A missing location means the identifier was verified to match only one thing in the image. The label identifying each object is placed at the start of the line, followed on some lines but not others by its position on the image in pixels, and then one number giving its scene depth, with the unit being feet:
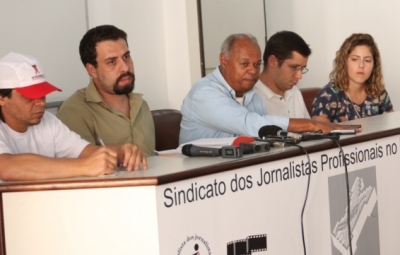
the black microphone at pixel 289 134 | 11.59
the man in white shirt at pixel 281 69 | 15.87
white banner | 9.43
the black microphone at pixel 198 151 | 10.46
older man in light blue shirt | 13.76
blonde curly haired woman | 16.62
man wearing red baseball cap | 9.64
